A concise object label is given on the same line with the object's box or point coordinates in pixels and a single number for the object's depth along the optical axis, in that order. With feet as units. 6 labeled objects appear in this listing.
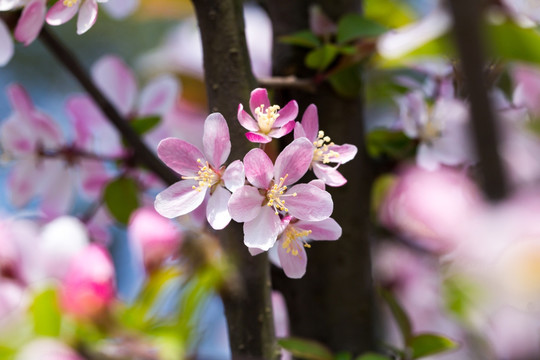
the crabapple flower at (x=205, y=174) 4.14
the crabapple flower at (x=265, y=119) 4.13
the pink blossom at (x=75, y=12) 4.26
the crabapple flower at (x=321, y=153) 4.19
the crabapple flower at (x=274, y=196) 4.12
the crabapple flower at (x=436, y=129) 4.70
